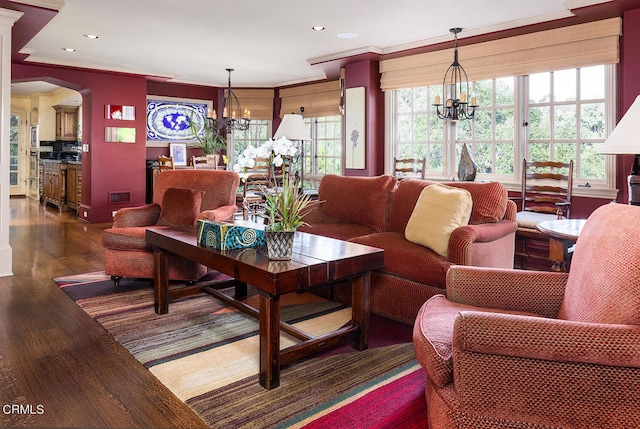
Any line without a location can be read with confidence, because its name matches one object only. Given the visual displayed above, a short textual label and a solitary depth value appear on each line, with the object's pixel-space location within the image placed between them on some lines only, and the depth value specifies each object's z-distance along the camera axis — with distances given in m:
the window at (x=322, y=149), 7.80
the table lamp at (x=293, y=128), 4.86
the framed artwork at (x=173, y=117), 8.48
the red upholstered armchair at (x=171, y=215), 3.72
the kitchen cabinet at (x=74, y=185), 8.20
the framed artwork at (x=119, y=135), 7.46
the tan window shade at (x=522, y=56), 4.20
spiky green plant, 2.30
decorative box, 2.52
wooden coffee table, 2.09
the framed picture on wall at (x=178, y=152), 8.72
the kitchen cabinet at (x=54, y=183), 8.93
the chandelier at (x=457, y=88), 4.68
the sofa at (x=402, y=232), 2.81
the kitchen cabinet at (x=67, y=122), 10.38
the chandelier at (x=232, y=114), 8.52
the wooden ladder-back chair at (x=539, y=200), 4.17
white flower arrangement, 2.22
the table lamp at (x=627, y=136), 2.19
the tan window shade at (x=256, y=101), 8.86
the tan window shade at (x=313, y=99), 7.56
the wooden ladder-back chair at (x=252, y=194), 6.03
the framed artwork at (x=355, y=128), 6.22
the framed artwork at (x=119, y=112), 7.43
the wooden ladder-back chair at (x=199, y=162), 8.10
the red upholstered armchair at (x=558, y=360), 1.31
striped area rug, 1.91
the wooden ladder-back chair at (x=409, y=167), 5.77
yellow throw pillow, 2.92
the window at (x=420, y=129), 5.92
